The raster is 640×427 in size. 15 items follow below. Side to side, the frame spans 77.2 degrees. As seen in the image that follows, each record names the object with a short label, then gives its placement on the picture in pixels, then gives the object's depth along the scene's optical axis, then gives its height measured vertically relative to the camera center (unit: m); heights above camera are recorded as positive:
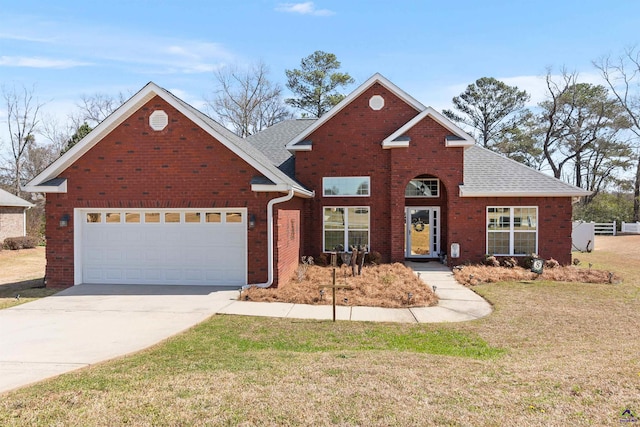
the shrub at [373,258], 15.20 -1.69
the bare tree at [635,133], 35.97 +7.22
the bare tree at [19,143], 37.01 +6.70
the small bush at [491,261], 14.94 -1.80
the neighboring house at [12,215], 24.74 +0.00
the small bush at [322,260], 15.55 -1.81
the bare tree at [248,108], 36.94 +9.95
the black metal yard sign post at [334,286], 8.14 -1.50
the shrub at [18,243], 23.55 -1.65
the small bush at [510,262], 14.86 -1.83
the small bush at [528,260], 14.88 -1.77
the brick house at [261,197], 11.28 +0.56
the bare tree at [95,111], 36.81 +9.50
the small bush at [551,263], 14.73 -1.87
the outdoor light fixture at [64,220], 11.42 -0.15
